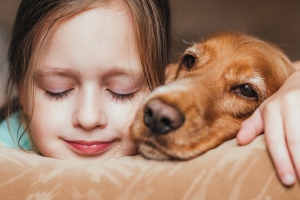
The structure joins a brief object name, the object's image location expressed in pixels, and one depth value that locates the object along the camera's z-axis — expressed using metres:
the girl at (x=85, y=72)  0.38
